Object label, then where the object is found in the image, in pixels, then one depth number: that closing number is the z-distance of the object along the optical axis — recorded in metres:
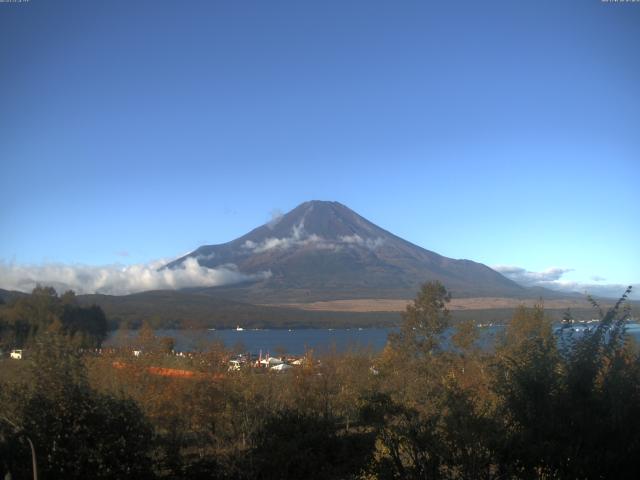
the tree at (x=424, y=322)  31.84
